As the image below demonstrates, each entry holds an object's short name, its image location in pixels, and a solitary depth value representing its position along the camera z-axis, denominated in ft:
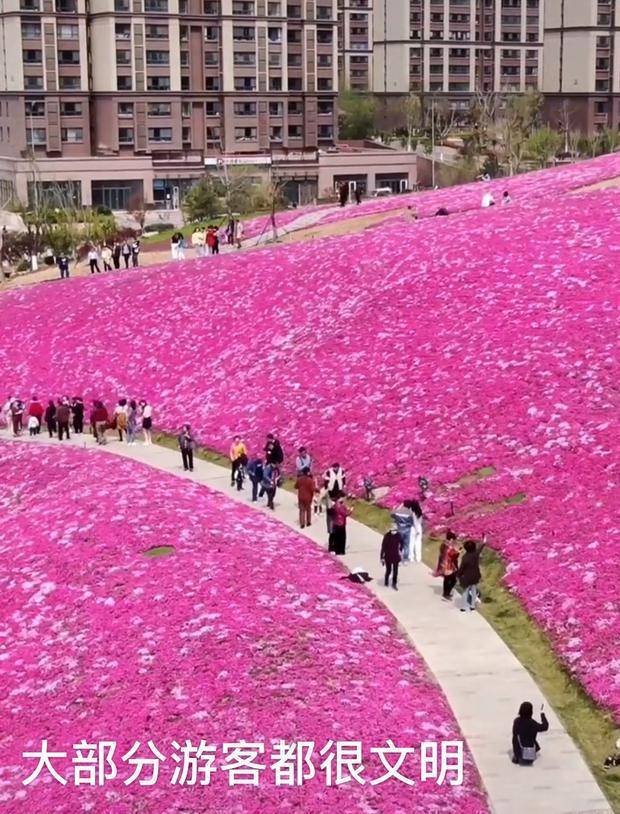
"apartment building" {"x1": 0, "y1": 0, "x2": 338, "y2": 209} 472.85
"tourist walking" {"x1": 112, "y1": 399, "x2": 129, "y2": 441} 167.32
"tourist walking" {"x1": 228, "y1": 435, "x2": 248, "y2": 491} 140.97
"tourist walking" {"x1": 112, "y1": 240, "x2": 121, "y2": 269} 263.72
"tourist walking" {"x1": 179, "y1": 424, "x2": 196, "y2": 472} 148.05
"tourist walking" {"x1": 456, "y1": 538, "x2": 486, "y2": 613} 103.09
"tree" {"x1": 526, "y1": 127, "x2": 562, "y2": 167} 469.16
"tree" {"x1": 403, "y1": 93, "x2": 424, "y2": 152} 584.40
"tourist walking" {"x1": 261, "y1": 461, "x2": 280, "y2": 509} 132.46
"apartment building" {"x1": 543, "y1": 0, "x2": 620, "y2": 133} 598.75
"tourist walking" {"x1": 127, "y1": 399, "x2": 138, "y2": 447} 167.02
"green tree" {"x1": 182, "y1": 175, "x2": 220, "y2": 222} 393.91
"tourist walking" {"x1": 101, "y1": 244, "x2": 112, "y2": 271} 265.75
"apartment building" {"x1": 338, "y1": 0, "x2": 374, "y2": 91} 632.38
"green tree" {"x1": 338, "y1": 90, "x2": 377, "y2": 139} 612.29
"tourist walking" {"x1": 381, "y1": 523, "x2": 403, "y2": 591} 107.14
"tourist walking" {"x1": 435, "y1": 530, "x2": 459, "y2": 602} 105.81
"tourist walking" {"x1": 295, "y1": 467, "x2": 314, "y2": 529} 123.34
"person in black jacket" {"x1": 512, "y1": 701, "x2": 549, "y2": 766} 79.10
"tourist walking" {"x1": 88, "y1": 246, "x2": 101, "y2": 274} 263.29
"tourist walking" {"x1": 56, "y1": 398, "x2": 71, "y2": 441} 168.76
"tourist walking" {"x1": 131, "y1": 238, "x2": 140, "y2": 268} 266.16
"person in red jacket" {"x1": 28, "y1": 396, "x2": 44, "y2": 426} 176.76
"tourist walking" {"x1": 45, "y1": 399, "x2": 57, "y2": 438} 172.05
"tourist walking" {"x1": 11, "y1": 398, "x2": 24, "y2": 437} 175.83
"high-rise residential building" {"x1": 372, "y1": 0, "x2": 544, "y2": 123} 626.23
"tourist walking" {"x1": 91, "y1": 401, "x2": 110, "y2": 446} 165.37
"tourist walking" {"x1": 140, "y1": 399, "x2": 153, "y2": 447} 163.84
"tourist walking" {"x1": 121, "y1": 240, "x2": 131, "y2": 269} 266.16
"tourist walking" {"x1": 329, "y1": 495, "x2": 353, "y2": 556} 115.44
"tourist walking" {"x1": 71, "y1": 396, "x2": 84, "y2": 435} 173.27
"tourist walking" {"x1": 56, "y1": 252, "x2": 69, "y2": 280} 262.88
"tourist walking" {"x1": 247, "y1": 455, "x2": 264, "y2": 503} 134.62
